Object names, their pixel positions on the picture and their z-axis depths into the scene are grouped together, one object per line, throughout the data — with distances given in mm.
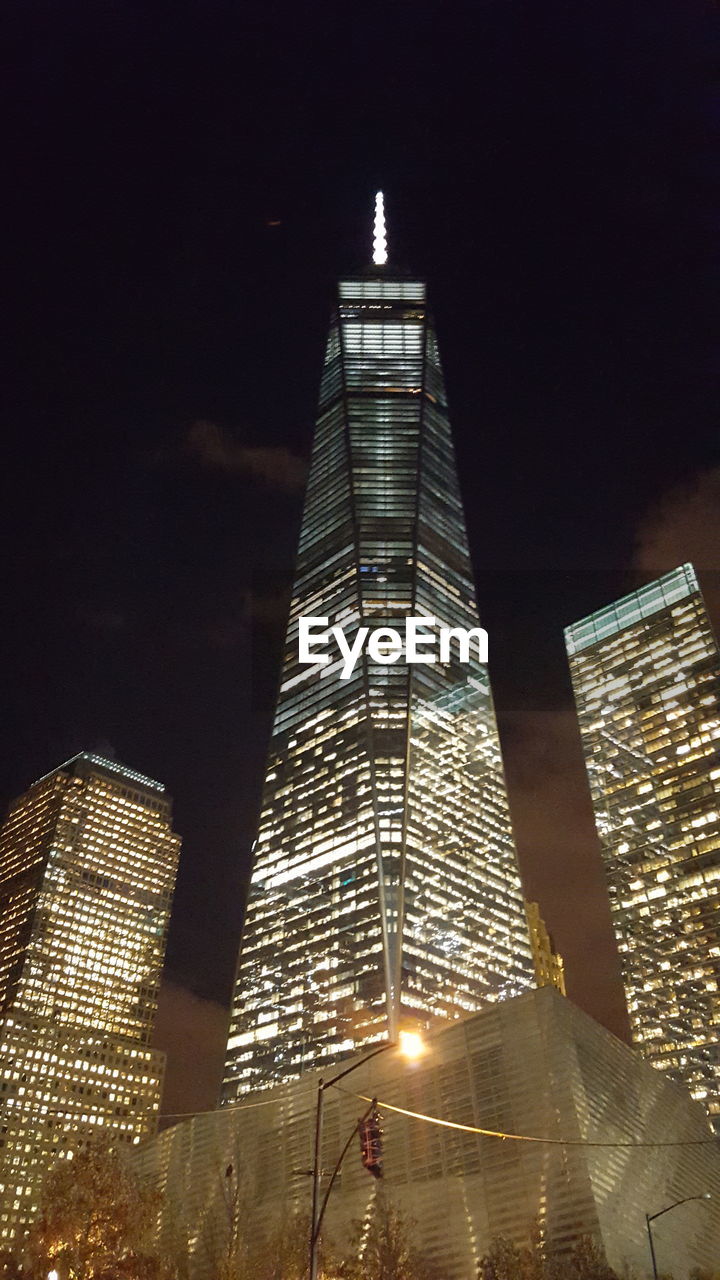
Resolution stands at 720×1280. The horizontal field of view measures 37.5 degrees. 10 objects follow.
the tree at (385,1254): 66875
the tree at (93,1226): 61344
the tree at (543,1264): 66375
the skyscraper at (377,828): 155125
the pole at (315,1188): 30384
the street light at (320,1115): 30562
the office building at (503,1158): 78000
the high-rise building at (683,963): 176875
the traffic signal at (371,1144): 27875
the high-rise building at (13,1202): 193000
